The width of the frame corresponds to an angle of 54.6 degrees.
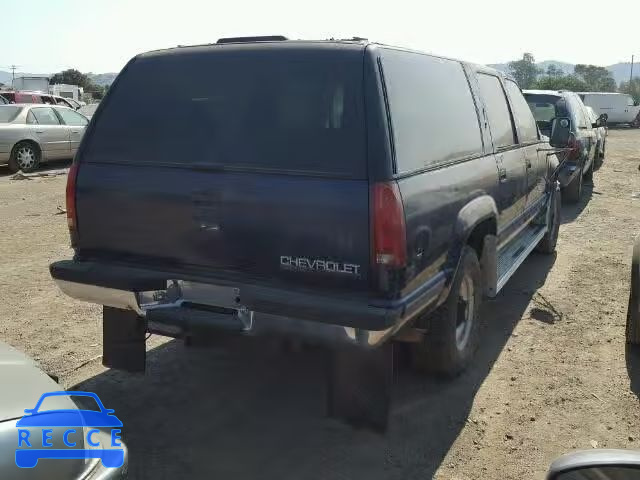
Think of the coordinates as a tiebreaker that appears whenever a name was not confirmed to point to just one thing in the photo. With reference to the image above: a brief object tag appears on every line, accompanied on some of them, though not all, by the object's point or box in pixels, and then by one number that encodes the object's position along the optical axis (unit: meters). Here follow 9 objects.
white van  35.59
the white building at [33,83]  39.44
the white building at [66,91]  41.84
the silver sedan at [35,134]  14.13
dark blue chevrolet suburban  3.00
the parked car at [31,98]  23.03
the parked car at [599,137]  12.99
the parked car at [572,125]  9.92
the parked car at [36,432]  1.82
